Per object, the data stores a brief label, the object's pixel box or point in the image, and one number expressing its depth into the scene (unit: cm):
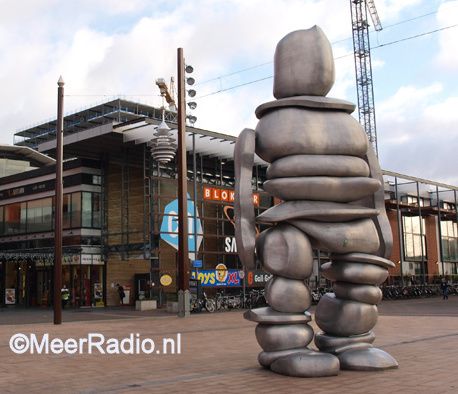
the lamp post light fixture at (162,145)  1956
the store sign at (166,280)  2719
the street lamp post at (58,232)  1691
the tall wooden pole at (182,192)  1883
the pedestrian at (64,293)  2616
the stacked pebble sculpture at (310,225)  730
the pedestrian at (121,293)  2836
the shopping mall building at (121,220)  2706
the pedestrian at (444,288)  3171
